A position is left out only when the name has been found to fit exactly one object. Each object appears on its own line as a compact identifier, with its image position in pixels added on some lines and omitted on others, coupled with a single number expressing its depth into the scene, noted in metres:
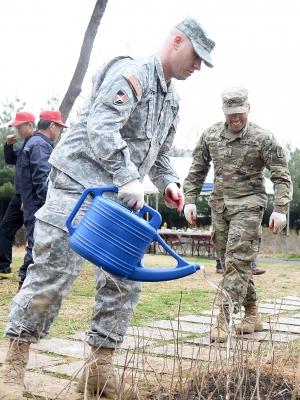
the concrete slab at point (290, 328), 4.99
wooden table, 16.36
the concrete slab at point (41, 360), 3.48
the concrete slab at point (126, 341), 4.13
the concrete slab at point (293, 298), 7.05
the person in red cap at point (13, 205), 6.87
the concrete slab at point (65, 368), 3.35
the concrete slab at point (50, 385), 2.87
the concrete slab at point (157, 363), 3.50
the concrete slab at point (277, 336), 4.51
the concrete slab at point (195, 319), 5.26
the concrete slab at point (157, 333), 4.51
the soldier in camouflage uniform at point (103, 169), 2.73
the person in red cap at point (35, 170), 6.01
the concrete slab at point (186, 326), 4.84
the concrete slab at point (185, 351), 3.90
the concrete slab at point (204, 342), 4.28
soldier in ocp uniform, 4.77
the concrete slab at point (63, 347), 3.85
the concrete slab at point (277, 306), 6.16
